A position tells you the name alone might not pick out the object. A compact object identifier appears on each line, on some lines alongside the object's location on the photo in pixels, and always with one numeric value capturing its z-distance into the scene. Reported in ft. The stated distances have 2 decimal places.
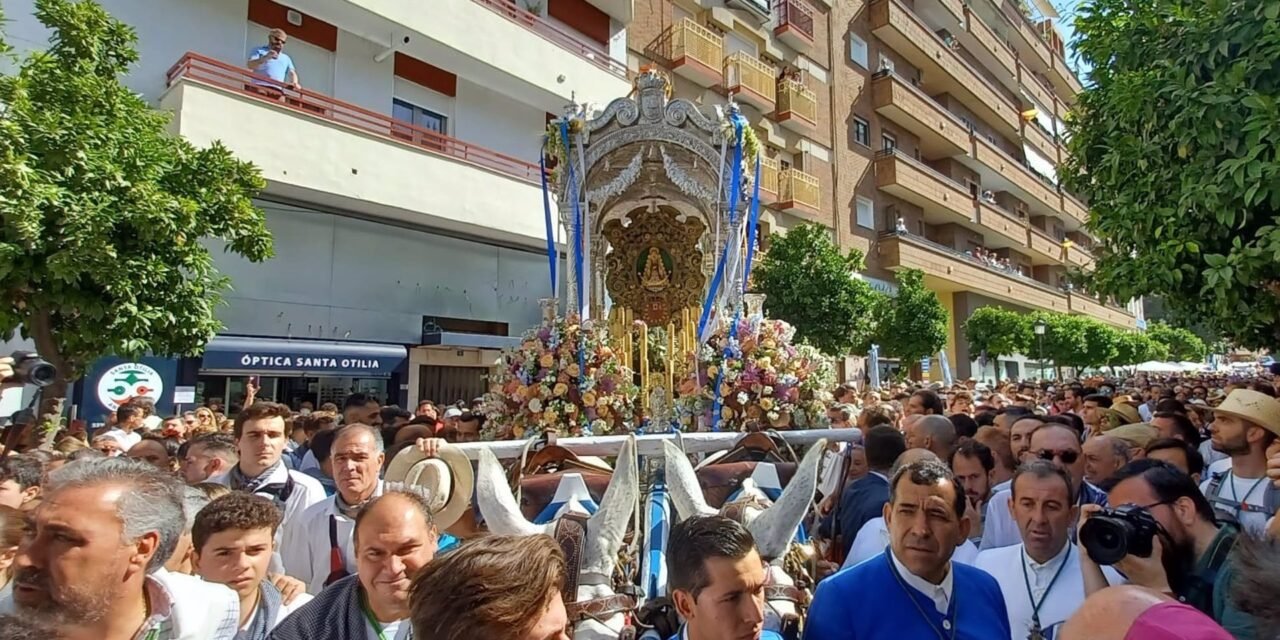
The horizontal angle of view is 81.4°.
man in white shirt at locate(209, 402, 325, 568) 12.10
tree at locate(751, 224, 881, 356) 56.03
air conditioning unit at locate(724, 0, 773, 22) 71.46
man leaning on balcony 36.40
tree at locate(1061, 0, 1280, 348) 14.93
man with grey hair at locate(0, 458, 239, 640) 5.83
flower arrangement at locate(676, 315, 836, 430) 21.85
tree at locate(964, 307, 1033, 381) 87.61
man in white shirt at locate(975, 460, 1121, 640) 9.10
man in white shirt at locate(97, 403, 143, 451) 21.53
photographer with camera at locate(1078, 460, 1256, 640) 7.16
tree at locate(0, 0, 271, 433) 19.13
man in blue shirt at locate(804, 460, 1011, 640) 7.58
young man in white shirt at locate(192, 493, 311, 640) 7.70
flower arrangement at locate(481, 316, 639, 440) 21.57
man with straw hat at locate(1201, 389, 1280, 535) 12.97
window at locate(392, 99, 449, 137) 45.68
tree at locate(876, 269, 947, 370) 68.28
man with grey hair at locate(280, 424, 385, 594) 10.57
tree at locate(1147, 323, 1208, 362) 137.08
